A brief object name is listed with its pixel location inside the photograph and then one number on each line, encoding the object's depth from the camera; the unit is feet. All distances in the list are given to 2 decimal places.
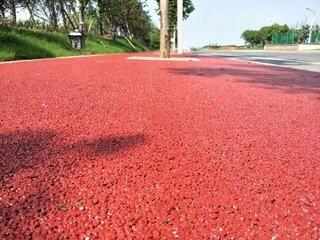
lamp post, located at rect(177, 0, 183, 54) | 50.90
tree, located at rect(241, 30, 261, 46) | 298.37
